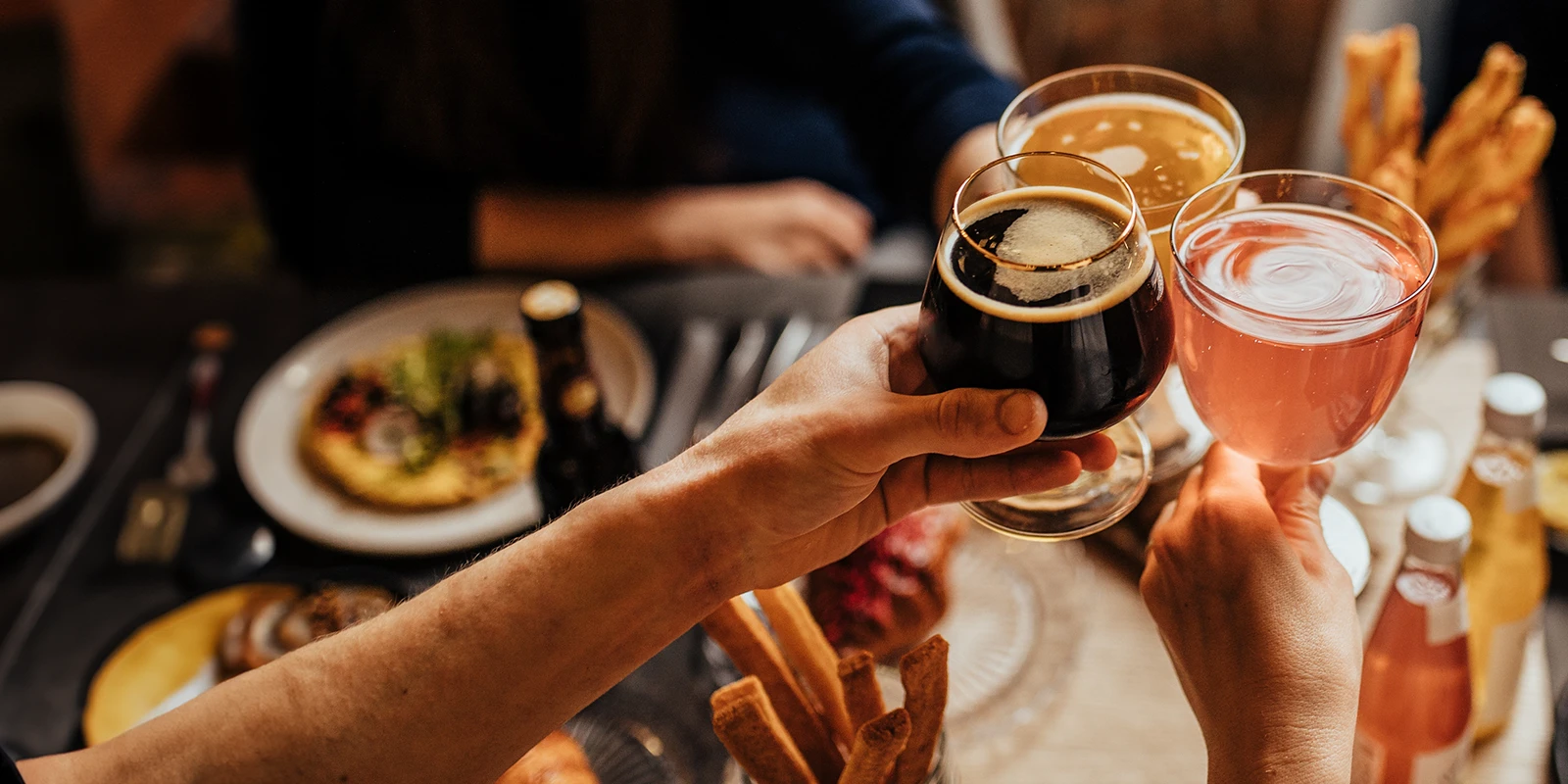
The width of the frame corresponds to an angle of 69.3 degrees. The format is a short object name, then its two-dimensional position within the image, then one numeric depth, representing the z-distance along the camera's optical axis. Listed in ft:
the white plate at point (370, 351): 5.15
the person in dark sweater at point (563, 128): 6.40
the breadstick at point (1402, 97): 4.25
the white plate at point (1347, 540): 3.60
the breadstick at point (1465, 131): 4.11
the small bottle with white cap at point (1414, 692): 3.25
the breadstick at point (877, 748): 2.49
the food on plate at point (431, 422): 5.44
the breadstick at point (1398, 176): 3.95
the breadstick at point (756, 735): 2.59
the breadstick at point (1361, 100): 4.32
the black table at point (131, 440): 4.50
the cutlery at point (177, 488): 5.15
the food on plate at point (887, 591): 3.93
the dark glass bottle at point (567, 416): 4.06
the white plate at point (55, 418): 5.43
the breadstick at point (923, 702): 2.61
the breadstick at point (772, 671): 2.97
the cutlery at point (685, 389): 5.36
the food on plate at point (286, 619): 4.16
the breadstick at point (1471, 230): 4.11
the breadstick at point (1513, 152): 4.03
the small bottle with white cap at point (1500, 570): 3.60
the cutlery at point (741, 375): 5.28
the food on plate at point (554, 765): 3.01
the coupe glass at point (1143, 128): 3.32
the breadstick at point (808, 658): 3.02
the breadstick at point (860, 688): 2.72
